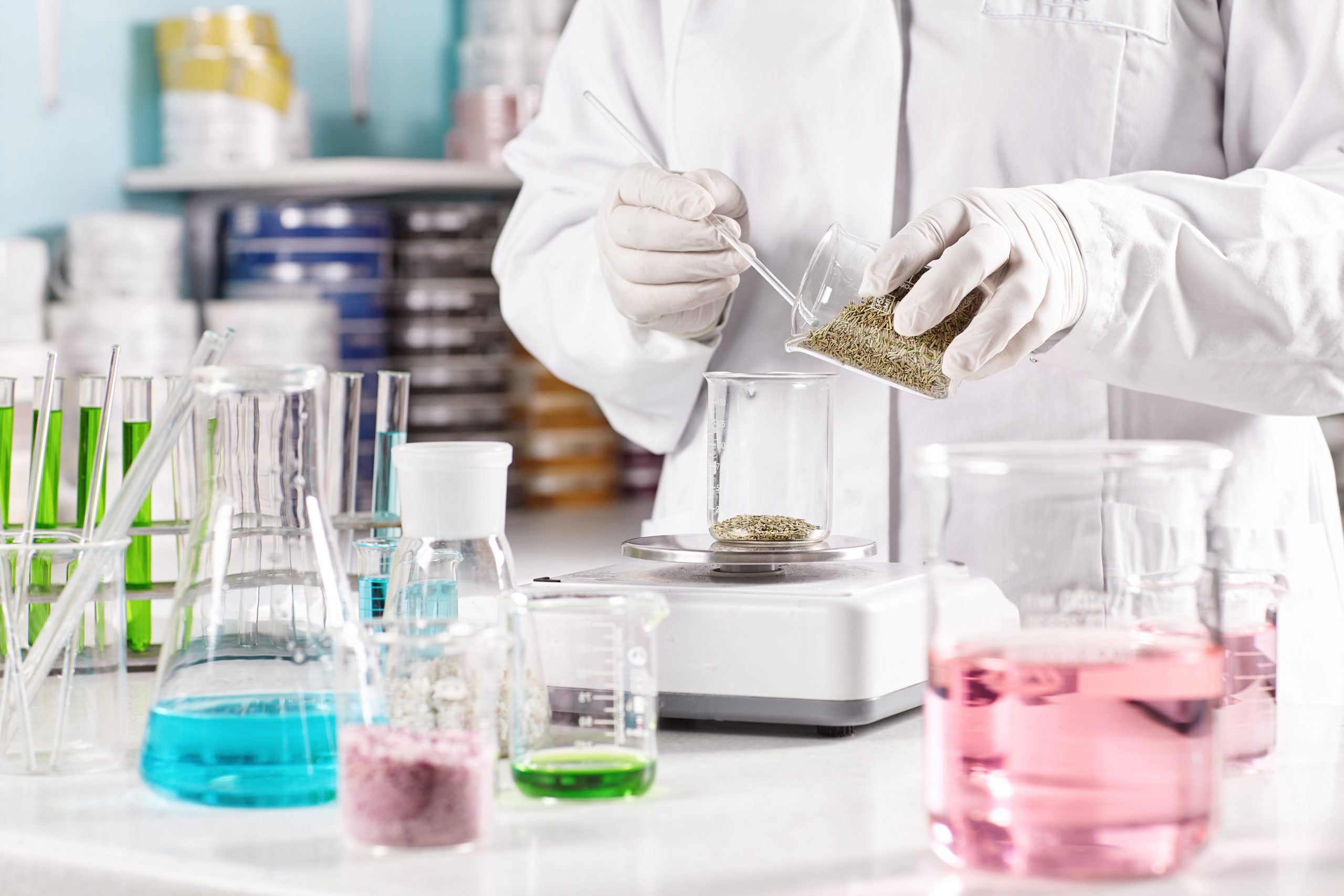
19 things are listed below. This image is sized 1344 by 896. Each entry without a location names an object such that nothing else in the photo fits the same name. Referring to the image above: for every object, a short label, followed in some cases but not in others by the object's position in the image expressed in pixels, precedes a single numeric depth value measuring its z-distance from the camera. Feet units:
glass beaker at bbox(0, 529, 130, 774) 4.33
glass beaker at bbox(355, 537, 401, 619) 4.72
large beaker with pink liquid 3.76
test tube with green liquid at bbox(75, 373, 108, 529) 5.03
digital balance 4.46
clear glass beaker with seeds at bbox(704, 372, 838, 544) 4.82
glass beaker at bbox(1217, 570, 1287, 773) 4.21
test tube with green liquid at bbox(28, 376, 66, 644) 4.90
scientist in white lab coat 5.16
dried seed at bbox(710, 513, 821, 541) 4.79
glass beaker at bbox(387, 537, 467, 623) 4.31
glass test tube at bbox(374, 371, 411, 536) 5.11
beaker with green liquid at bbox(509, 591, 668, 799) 4.13
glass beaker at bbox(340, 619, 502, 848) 3.90
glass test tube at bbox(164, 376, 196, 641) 5.04
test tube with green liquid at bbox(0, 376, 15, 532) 4.83
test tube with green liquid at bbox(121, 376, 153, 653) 5.00
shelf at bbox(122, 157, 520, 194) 9.89
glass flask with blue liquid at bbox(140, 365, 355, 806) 4.10
